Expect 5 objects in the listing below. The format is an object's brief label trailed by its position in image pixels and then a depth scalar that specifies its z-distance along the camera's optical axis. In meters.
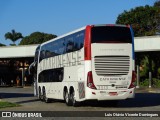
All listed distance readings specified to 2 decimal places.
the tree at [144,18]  54.10
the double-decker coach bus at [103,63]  15.96
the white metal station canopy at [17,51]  41.97
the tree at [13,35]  89.69
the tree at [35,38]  89.09
